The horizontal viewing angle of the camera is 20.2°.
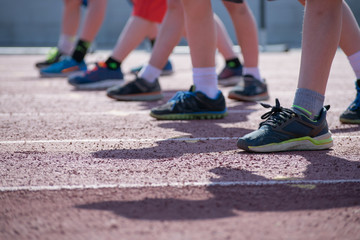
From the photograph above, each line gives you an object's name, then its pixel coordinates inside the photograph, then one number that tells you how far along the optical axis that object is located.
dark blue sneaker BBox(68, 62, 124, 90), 9.29
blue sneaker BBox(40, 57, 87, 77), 11.40
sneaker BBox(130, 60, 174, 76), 12.15
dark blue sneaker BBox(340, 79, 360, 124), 5.73
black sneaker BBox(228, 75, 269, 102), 7.71
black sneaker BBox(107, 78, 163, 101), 7.75
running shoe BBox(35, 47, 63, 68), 13.14
